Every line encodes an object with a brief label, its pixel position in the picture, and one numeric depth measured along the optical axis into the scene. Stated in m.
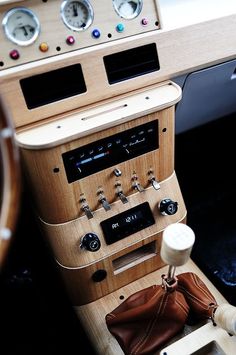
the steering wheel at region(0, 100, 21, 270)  0.43
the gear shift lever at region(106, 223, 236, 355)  1.00
